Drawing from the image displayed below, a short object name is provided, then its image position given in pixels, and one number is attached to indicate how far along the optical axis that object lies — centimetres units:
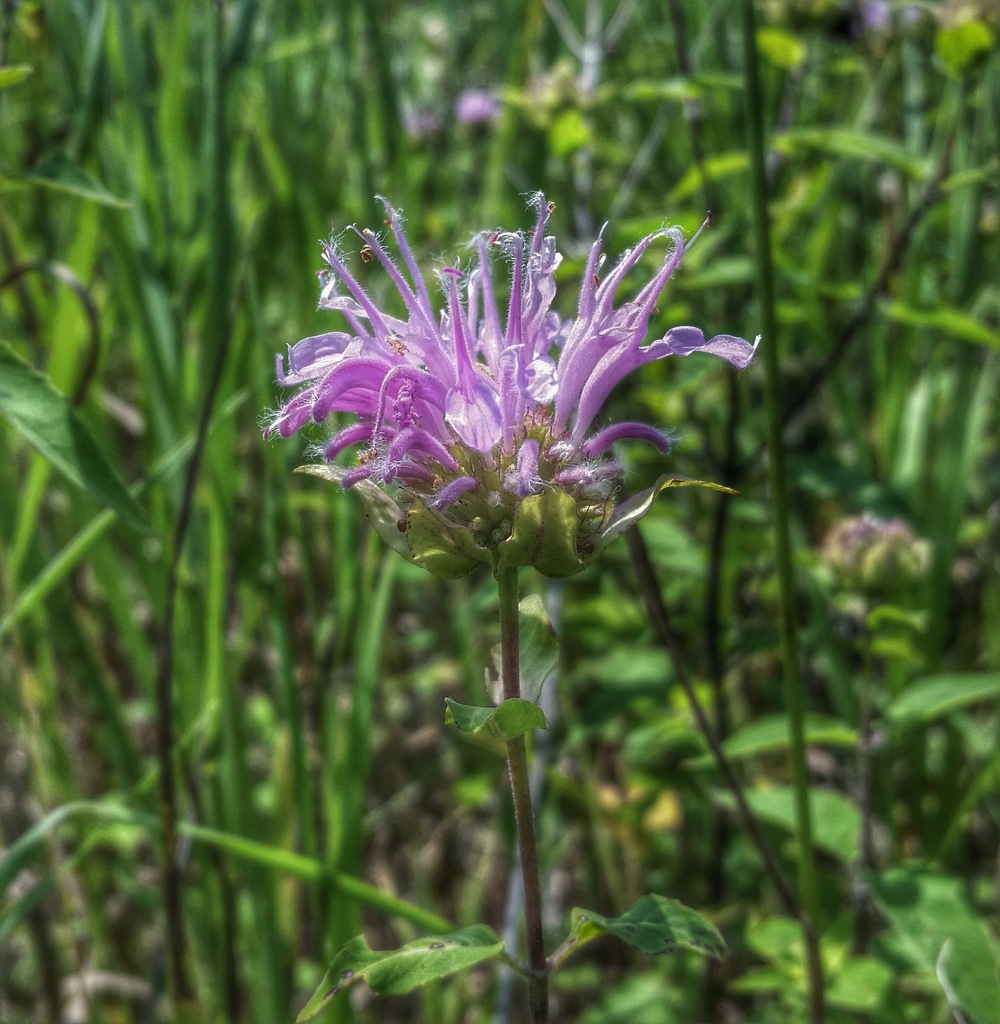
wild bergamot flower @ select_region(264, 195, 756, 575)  14
